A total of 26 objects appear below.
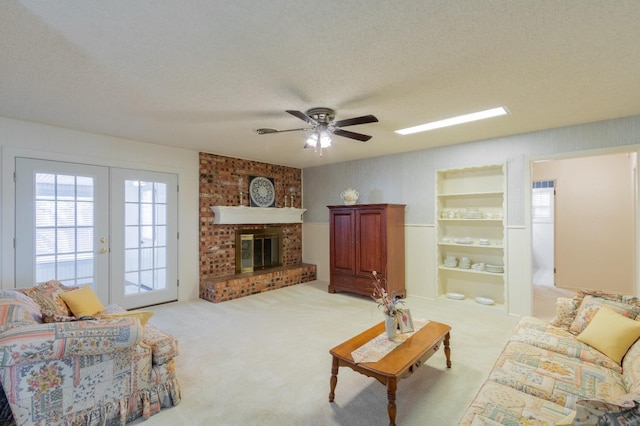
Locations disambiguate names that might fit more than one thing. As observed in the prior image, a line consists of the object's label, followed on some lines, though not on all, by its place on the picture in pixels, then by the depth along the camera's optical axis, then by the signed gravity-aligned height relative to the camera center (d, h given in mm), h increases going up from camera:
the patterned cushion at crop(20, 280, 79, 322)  2586 -755
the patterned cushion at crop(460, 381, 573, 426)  1503 -1016
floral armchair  1716 -972
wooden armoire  4902 -547
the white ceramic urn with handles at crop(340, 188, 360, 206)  5531 +317
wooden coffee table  1944 -999
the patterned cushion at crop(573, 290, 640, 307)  2357 -683
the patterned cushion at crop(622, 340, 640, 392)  1691 -915
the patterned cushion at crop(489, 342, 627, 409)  1722 -1006
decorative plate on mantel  5957 +436
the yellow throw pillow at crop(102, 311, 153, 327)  2654 -908
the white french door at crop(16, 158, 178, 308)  3695 -215
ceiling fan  3068 +865
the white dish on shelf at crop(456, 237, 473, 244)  4676 -410
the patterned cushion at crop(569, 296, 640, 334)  2291 -745
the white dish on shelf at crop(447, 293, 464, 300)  4805 -1293
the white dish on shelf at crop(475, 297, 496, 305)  4453 -1272
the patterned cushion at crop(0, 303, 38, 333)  1977 -686
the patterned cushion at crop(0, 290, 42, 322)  2225 -657
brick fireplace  5160 -487
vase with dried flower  2428 -796
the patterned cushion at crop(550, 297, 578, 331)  2639 -874
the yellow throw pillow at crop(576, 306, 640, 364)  2074 -846
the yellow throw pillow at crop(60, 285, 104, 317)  2842 -839
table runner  2119 -993
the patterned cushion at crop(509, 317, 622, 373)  2101 -983
